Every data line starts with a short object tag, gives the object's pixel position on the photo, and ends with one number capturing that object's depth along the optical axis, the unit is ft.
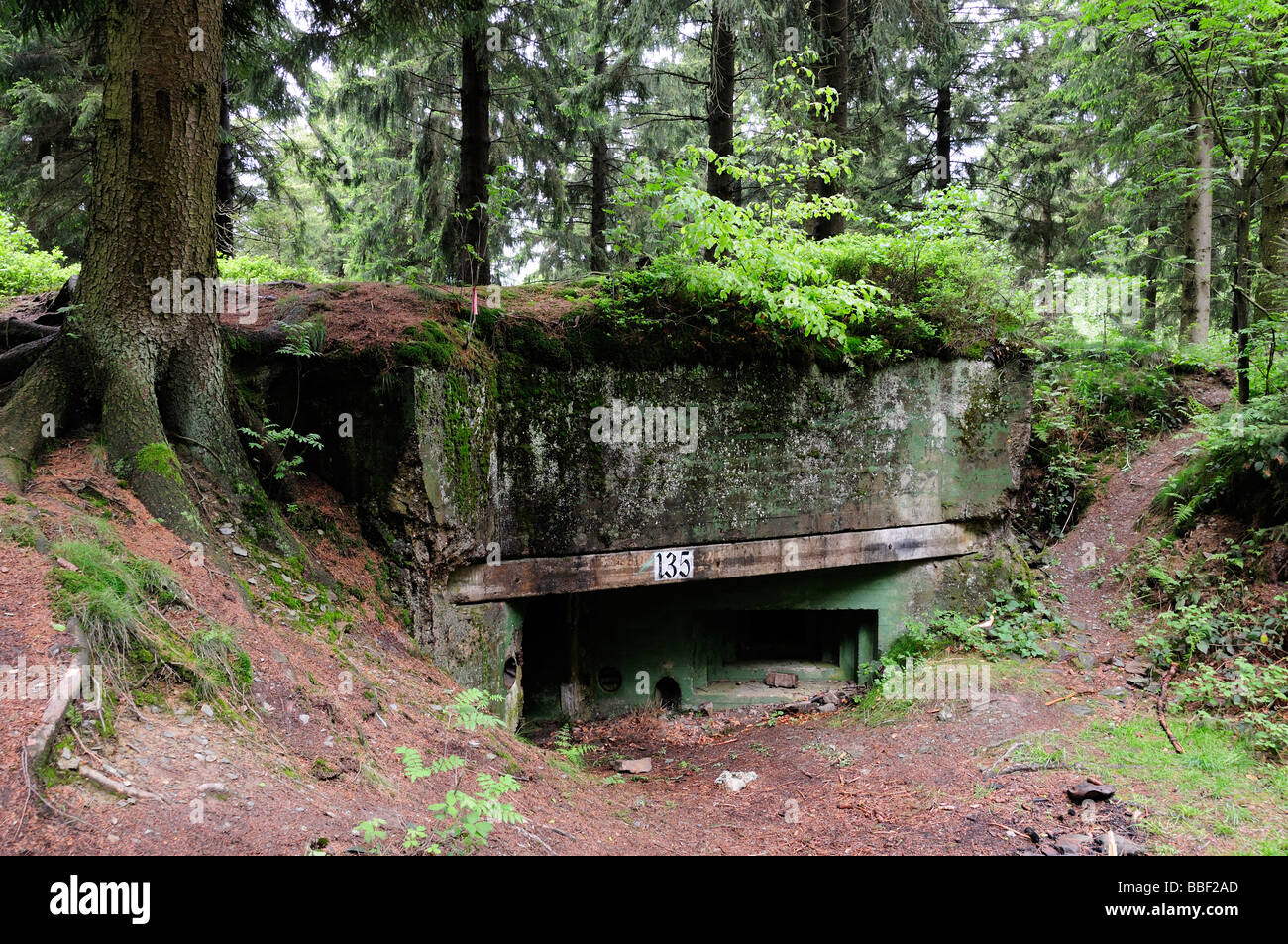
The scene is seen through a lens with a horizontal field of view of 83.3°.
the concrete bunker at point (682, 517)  20.24
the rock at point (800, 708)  27.68
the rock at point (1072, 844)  14.83
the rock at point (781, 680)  29.35
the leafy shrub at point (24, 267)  27.27
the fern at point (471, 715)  11.89
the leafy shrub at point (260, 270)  29.86
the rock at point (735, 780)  20.62
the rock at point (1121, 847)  14.46
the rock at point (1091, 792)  16.53
